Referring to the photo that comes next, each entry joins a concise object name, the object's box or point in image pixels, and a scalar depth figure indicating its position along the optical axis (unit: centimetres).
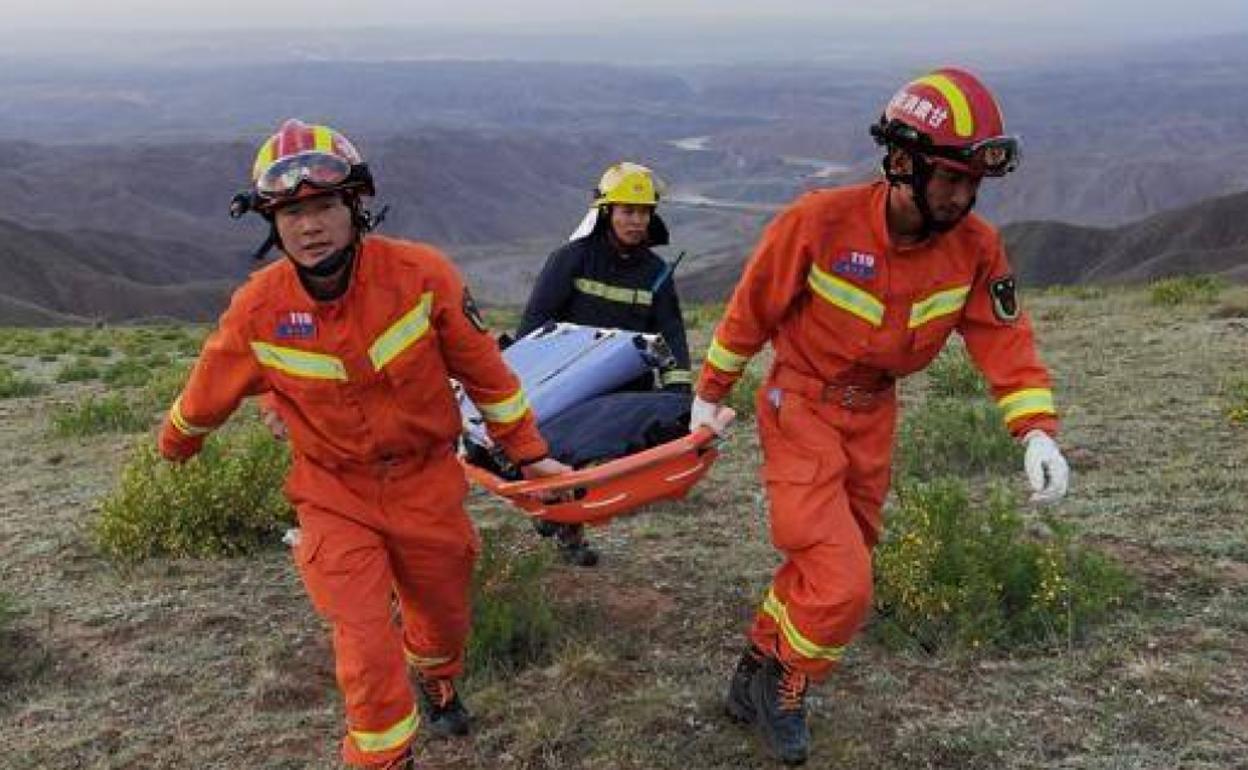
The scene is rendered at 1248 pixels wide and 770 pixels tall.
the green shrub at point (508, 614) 547
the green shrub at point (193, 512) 710
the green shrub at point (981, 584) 545
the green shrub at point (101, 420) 1139
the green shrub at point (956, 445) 838
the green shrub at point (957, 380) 1104
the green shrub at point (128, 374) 1598
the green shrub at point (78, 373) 1684
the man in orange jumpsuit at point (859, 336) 435
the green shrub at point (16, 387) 1474
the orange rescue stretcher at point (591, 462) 479
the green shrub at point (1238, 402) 894
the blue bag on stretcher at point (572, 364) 588
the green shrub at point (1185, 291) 1720
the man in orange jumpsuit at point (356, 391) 422
